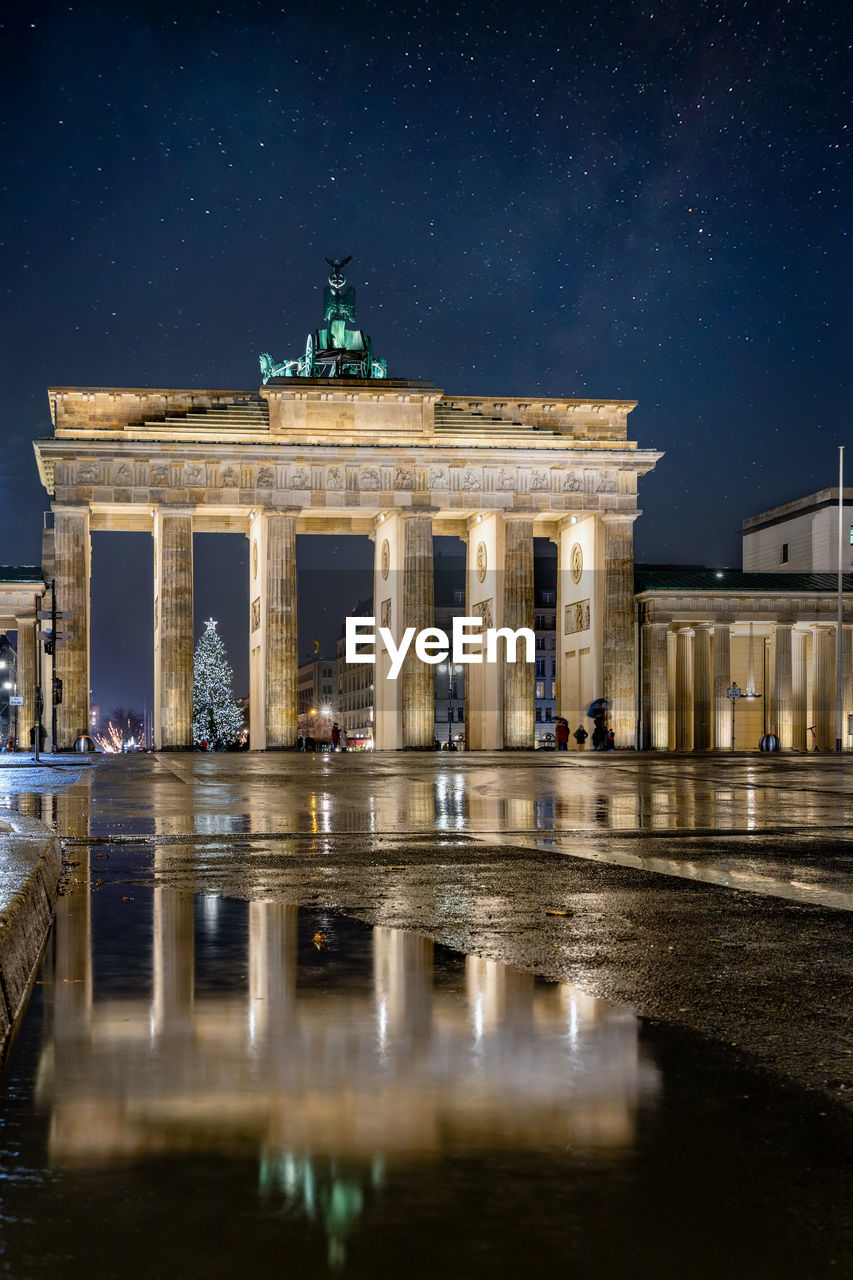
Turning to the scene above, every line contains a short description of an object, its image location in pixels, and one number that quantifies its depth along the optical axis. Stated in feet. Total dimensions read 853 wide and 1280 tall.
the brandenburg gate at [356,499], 193.36
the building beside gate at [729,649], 208.85
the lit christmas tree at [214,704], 312.29
